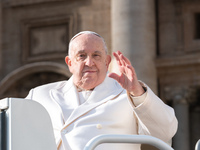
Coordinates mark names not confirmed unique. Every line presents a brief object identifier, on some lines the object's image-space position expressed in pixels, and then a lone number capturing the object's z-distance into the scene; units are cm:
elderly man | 898
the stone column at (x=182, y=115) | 2719
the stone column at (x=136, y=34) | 2658
